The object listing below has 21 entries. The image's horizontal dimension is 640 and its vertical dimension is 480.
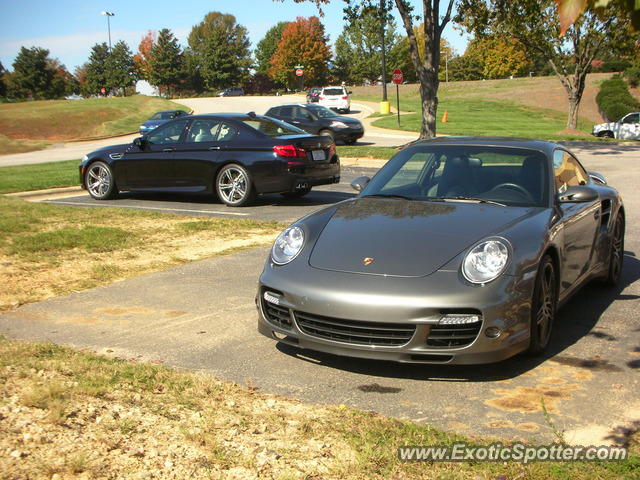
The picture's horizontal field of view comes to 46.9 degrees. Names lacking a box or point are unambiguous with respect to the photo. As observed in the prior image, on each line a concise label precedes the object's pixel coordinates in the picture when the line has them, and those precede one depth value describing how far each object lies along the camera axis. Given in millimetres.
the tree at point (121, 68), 101375
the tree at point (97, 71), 104312
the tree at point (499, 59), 36531
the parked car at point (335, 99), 53781
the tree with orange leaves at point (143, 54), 117625
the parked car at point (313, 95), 59719
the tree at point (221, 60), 110562
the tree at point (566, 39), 32469
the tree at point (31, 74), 89312
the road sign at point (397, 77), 37031
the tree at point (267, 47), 125250
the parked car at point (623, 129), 37500
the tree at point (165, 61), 104688
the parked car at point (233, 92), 96688
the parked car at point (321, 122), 28344
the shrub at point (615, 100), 51062
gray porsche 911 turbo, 4375
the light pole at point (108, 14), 82938
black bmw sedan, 12461
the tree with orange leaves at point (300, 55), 106750
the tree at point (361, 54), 103812
